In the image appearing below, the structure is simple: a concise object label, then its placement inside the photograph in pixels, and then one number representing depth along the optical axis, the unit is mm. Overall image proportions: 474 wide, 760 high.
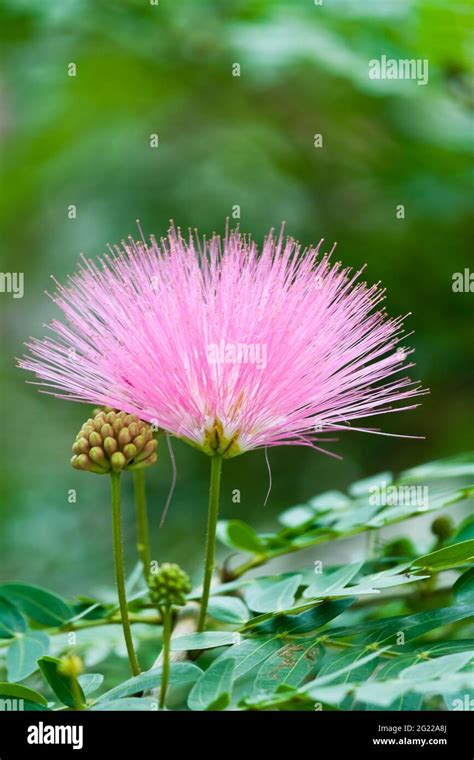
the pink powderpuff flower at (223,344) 475
